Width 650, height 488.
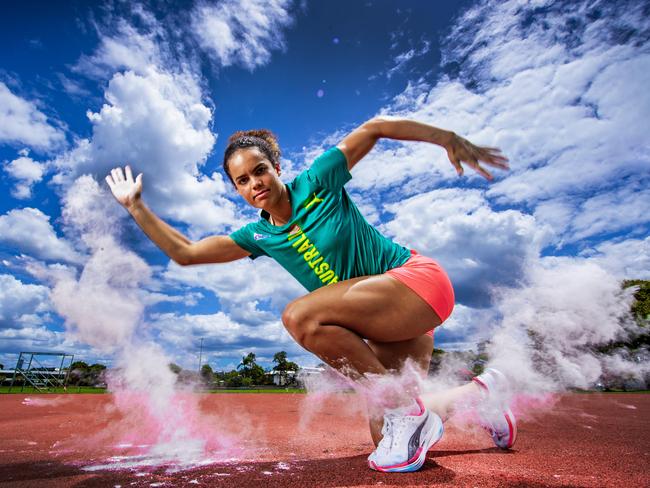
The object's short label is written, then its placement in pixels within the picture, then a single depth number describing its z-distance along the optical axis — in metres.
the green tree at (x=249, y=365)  53.66
